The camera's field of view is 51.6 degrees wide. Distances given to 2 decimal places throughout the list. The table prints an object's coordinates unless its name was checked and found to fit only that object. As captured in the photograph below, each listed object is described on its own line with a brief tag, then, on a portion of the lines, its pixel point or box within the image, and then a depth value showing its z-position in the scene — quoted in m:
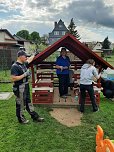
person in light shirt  3.58
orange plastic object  1.96
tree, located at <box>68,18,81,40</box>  38.45
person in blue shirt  4.15
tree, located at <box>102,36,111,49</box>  41.21
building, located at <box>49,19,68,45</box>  43.41
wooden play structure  3.80
